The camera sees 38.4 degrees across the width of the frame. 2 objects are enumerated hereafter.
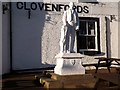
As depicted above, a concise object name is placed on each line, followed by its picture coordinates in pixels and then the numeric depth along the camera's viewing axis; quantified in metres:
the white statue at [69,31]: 6.20
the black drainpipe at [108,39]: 9.28
